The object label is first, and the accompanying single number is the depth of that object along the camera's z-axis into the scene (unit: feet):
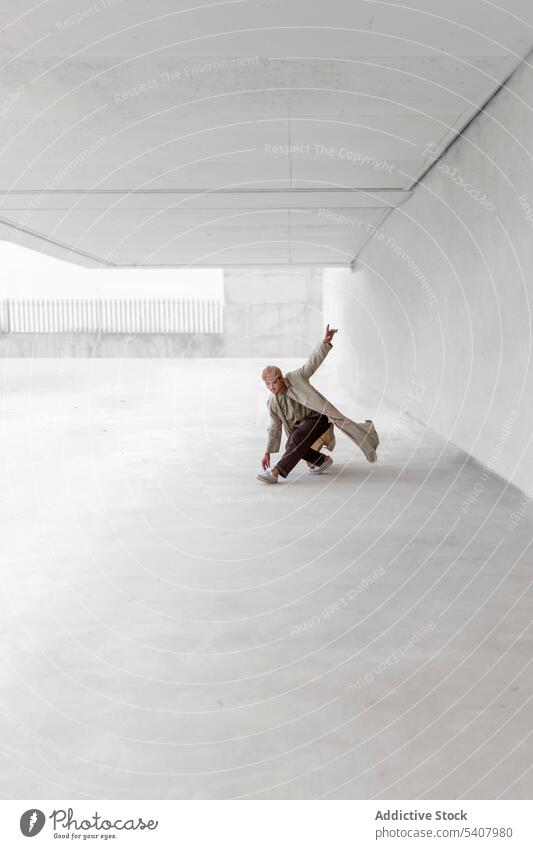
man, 21.94
